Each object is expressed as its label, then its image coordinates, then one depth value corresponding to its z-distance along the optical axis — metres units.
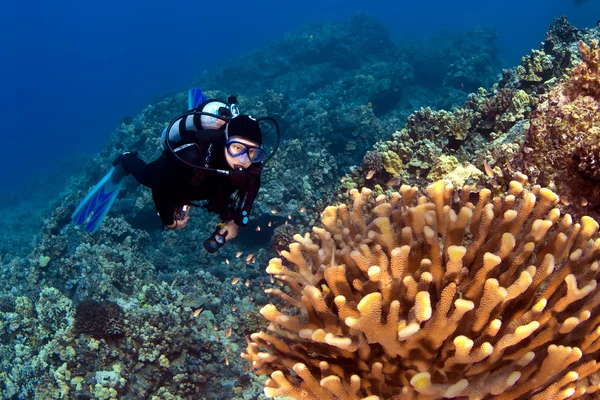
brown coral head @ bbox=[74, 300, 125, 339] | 6.01
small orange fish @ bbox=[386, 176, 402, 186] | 5.88
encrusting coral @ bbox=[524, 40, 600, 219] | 2.85
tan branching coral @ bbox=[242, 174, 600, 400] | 1.77
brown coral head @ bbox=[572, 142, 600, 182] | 2.73
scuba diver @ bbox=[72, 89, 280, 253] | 4.26
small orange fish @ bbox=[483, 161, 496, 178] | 3.79
